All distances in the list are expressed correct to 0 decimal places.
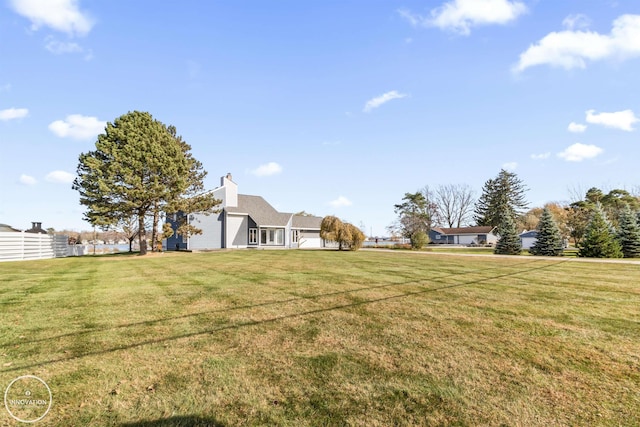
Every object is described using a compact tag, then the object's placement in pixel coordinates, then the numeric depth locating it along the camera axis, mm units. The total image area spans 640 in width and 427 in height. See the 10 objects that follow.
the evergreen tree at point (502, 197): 67750
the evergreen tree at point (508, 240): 29438
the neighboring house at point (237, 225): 31094
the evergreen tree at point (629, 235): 23281
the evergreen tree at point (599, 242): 22875
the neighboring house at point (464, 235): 60688
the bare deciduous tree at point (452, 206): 73312
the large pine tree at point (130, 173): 22312
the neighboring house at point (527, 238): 47162
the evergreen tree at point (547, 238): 26891
